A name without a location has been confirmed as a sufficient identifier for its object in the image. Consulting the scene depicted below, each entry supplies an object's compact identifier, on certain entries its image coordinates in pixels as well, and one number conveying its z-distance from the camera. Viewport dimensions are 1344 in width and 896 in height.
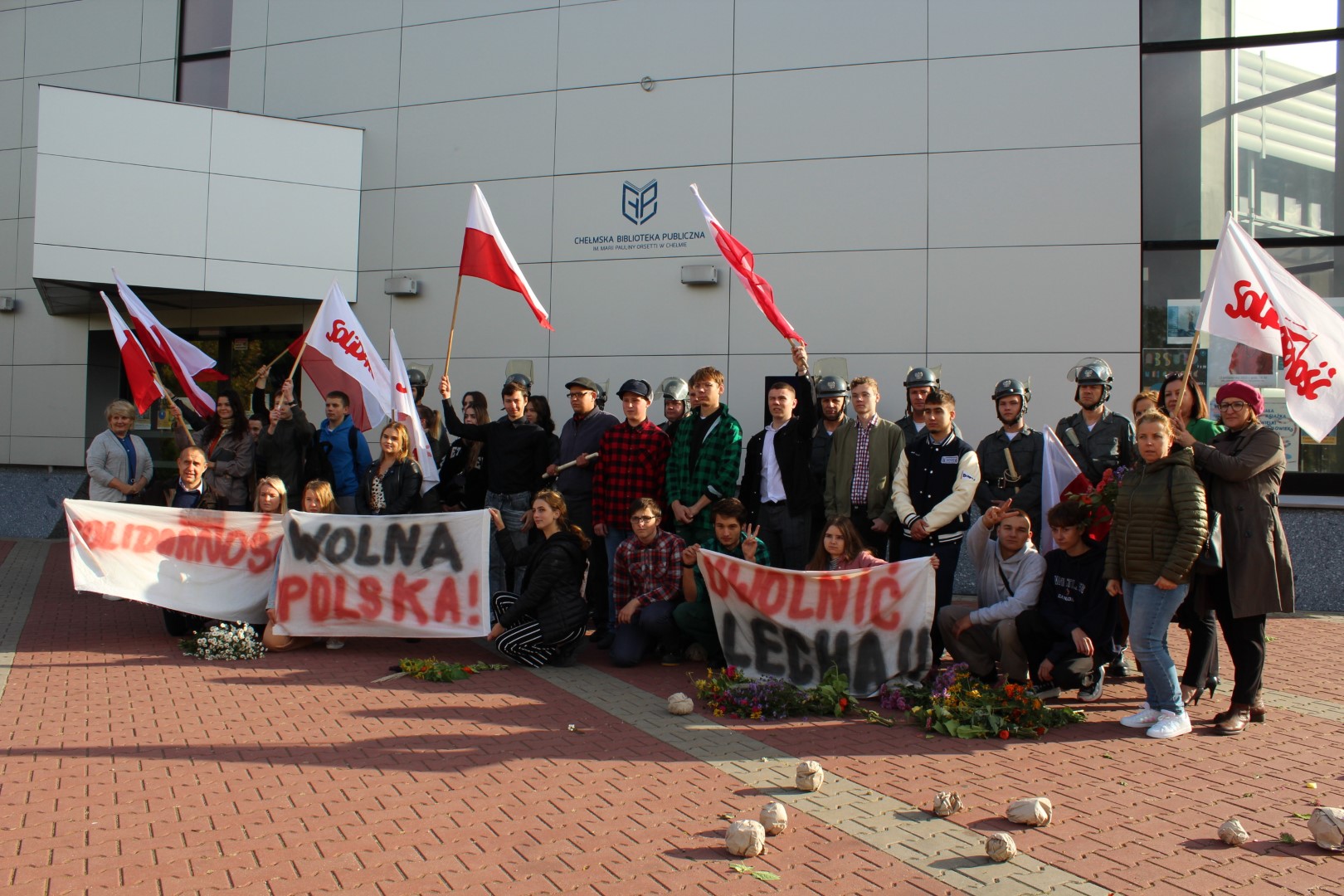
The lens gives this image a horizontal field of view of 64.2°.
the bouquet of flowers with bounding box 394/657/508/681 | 7.25
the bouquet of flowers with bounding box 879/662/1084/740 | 6.03
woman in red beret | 6.18
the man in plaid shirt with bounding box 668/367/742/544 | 8.40
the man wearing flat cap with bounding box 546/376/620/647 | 9.00
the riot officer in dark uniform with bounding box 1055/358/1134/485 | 8.09
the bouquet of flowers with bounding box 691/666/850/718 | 6.43
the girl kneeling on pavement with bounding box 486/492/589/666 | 7.76
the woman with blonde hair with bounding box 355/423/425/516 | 8.89
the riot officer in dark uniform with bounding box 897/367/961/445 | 8.33
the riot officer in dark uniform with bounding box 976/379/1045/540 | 7.94
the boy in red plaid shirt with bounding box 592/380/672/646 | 8.73
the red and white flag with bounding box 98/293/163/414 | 10.05
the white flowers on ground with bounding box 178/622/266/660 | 7.85
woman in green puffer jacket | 5.98
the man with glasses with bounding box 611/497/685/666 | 7.84
